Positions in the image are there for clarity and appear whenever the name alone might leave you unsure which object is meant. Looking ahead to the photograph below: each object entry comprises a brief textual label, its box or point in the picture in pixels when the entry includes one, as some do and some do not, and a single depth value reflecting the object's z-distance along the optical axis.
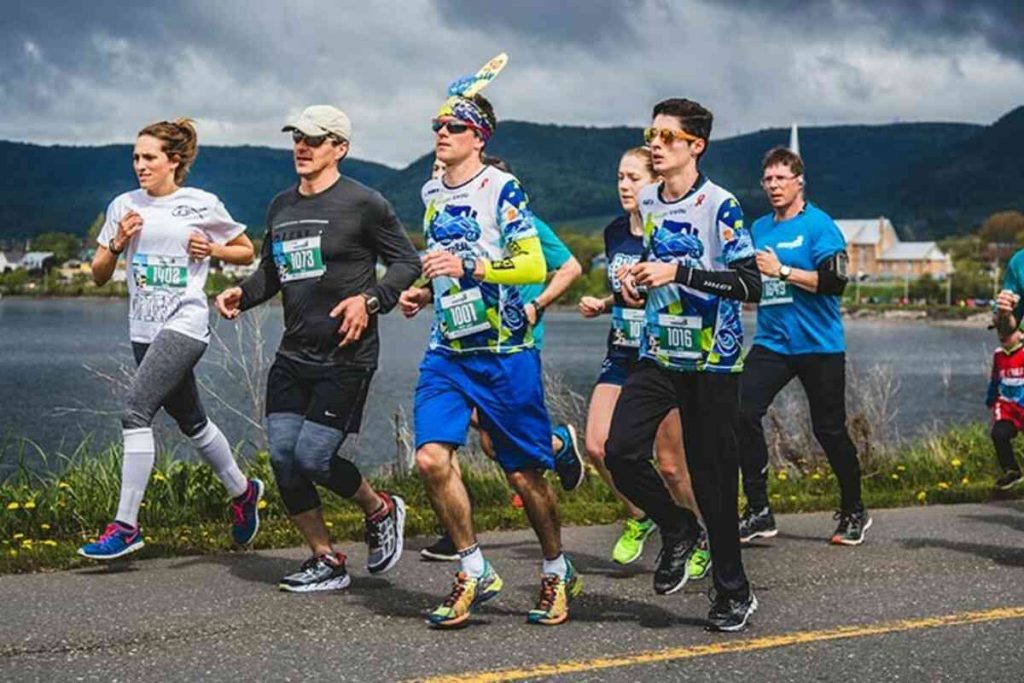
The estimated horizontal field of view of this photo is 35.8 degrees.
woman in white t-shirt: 7.77
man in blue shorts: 6.57
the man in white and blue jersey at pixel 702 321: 6.57
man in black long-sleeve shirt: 7.17
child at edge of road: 10.96
